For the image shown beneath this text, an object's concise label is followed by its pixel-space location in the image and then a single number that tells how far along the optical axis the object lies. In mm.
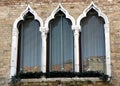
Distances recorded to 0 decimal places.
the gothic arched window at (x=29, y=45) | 11885
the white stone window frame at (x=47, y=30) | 11484
